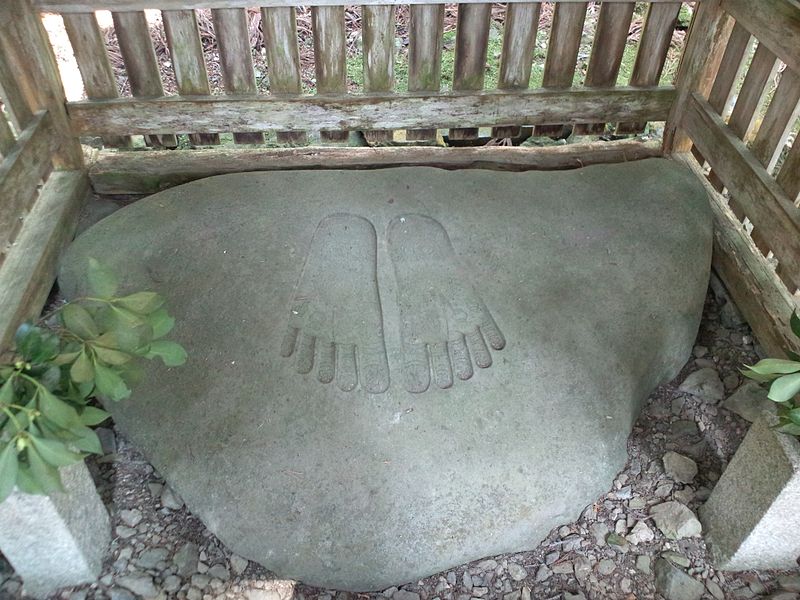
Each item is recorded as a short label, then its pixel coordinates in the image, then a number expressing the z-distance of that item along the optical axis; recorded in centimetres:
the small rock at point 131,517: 197
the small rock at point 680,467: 213
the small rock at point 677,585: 187
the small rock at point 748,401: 221
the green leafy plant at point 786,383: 156
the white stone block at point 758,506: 171
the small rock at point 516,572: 192
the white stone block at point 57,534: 158
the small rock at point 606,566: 194
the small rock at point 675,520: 200
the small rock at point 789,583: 187
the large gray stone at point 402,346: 193
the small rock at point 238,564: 189
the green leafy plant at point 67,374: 134
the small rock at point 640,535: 200
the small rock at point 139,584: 183
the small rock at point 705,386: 233
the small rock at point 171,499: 201
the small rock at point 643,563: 194
